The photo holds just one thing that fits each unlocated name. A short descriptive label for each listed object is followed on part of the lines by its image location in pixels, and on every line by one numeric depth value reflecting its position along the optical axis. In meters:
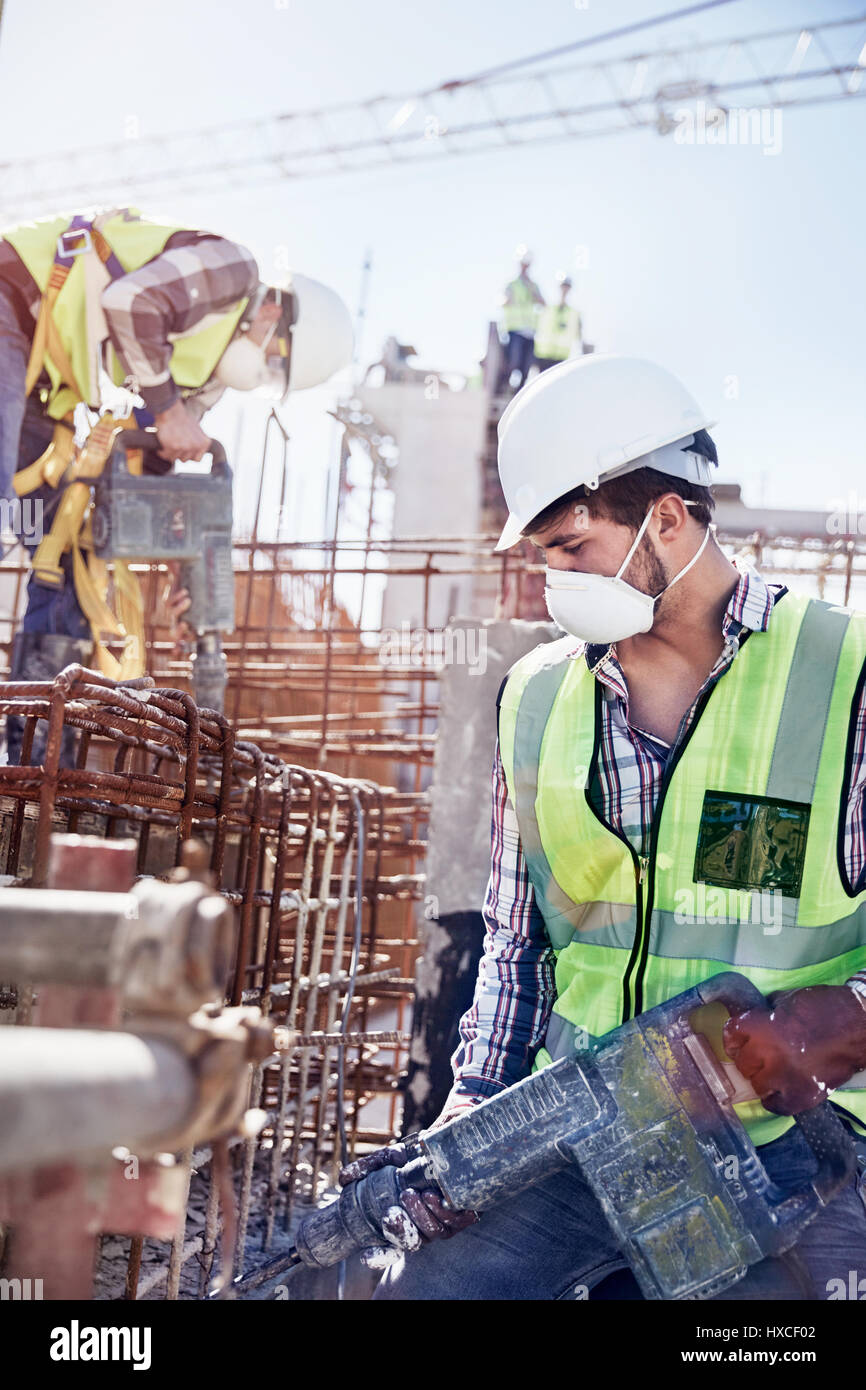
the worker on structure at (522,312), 17.38
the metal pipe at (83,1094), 0.73
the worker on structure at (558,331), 15.88
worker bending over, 4.17
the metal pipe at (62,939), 0.85
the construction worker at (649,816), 1.96
